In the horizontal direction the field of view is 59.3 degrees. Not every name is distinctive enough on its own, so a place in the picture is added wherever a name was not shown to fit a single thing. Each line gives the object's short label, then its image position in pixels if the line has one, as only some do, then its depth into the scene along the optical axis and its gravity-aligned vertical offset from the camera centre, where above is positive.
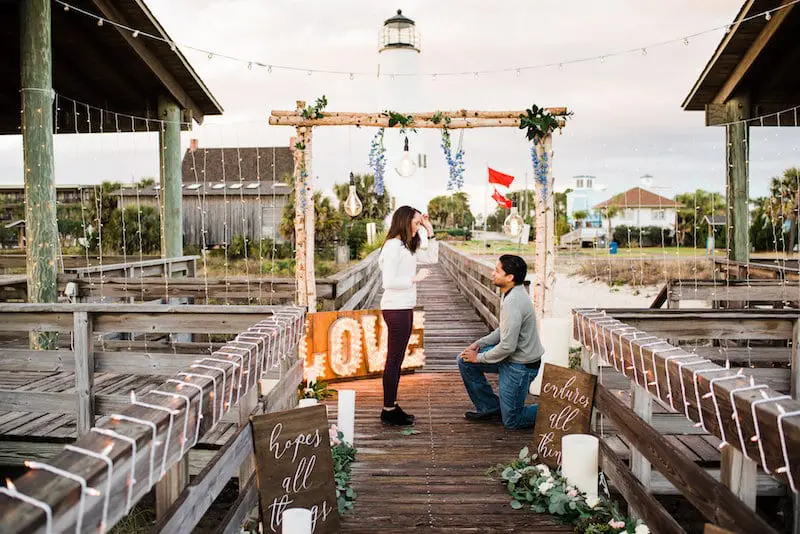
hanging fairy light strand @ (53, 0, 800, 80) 7.85 +2.36
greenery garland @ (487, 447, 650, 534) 3.37 -1.33
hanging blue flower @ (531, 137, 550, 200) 7.50 +0.86
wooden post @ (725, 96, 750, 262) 10.10 +0.98
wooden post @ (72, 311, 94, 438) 4.84 -0.77
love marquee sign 6.92 -0.93
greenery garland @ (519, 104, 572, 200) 7.32 +1.26
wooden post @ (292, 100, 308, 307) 7.39 +0.37
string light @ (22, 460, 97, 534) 1.58 -0.51
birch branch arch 7.39 +0.66
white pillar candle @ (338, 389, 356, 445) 4.82 -1.11
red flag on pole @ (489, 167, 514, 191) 12.22 +1.24
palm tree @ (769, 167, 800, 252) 31.85 +2.96
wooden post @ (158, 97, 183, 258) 11.36 +1.31
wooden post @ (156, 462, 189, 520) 2.63 -0.88
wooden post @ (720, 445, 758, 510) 2.41 -0.81
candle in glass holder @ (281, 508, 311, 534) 2.71 -1.04
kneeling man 5.07 -0.75
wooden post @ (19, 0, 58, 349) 7.25 +1.14
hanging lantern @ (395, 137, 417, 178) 9.98 +1.20
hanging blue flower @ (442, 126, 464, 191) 8.26 +1.02
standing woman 5.42 -0.33
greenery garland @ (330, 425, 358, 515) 3.84 -1.33
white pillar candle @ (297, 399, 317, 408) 4.28 -0.92
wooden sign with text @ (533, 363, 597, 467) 4.08 -0.97
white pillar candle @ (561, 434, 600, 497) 3.72 -1.16
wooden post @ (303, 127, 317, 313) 7.40 +0.16
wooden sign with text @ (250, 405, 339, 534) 3.13 -0.99
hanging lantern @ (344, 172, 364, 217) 10.17 +0.70
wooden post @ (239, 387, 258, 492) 3.34 -0.79
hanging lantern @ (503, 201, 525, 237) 11.03 +0.39
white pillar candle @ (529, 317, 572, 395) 6.11 -0.81
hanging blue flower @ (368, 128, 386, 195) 8.20 +1.14
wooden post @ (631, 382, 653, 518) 3.41 -0.85
